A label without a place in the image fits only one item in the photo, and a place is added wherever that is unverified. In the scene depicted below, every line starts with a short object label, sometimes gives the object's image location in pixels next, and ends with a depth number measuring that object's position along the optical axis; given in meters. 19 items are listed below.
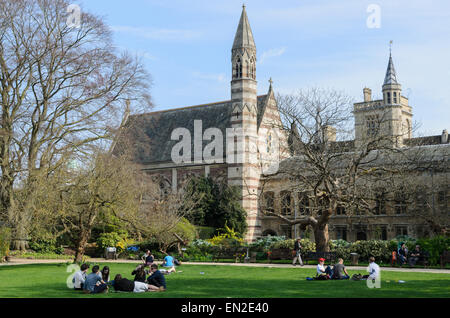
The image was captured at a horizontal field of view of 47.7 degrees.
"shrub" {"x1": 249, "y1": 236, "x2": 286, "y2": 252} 31.00
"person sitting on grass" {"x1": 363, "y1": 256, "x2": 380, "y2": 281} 15.10
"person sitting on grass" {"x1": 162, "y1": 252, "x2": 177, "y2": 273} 21.29
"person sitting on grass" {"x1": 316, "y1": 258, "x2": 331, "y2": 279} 16.67
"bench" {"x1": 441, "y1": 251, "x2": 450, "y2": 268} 22.94
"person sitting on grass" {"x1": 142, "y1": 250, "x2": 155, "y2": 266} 19.98
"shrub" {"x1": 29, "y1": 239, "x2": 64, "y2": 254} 34.12
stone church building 42.50
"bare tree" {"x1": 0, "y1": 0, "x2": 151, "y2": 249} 26.56
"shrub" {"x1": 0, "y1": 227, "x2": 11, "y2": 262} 26.56
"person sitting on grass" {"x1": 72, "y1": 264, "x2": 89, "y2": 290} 14.27
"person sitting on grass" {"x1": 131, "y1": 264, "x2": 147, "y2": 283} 14.34
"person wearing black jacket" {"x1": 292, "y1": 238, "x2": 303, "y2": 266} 24.61
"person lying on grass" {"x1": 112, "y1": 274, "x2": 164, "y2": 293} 13.61
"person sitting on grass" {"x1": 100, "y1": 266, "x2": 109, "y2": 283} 14.69
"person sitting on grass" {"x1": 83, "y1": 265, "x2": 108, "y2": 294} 13.48
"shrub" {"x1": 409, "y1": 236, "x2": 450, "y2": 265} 23.61
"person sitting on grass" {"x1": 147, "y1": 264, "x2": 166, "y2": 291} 14.11
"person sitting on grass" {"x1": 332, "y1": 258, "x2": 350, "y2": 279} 16.80
